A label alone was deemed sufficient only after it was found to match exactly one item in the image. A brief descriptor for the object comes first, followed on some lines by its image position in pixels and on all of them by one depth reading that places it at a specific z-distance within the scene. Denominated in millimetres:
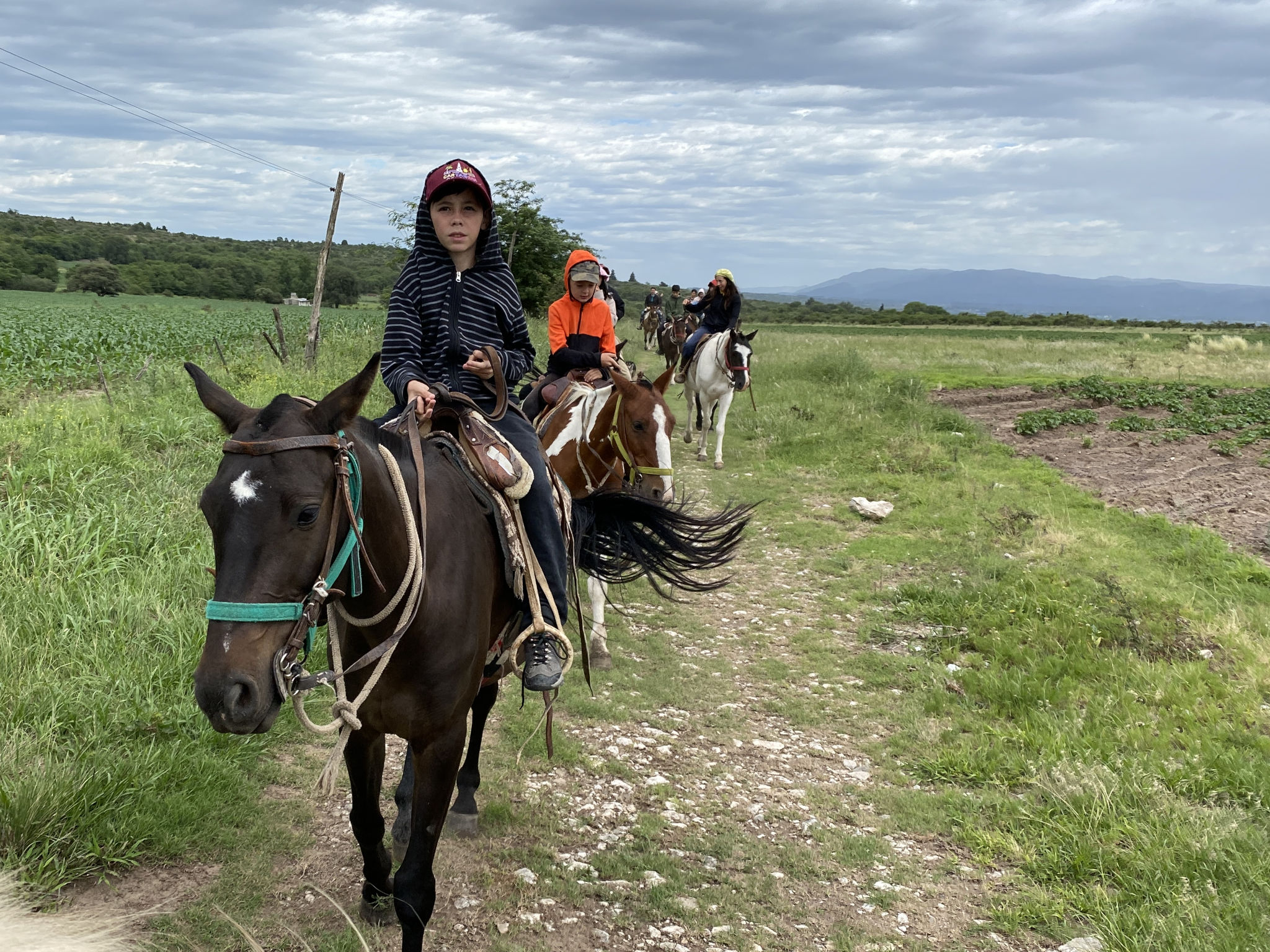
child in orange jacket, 7055
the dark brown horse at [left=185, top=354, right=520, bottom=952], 1786
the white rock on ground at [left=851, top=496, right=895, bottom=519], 9484
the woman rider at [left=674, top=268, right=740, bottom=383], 14000
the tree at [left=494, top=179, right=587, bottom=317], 27547
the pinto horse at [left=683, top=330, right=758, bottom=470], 12742
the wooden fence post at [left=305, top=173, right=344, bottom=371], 12438
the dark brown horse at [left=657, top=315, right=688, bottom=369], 20156
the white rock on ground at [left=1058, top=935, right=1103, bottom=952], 2953
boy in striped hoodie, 3395
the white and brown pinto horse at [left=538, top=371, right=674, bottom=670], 5871
